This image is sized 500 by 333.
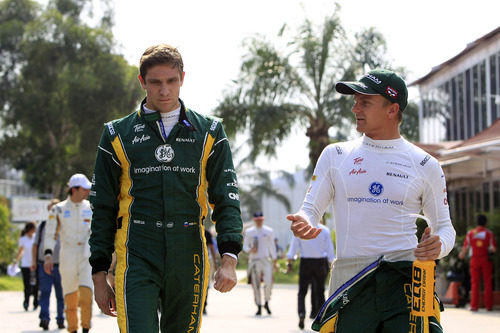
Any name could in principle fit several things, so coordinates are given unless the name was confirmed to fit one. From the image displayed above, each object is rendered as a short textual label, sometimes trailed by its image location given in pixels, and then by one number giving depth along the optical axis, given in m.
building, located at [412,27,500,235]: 21.52
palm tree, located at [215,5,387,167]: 27.33
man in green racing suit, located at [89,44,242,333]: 4.85
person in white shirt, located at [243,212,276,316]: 19.27
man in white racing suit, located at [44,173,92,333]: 11.34
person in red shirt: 18.17
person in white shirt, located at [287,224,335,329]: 16.34
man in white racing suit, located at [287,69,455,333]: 4.77
